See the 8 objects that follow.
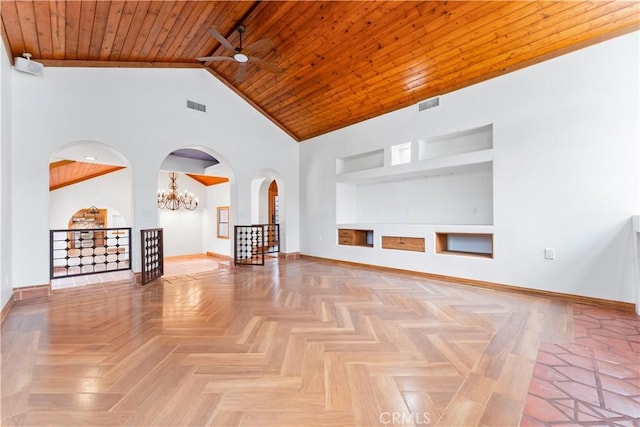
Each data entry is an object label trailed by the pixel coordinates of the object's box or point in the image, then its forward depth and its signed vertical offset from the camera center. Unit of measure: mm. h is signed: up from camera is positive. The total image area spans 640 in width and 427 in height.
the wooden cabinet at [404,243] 5027 -497
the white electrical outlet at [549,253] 3640 -489
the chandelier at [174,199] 9109 +654
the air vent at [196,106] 5313 +2180
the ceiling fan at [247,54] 3807 +2373
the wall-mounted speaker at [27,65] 3705 +2093
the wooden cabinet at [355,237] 6207 -456
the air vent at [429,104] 4730 +1970
